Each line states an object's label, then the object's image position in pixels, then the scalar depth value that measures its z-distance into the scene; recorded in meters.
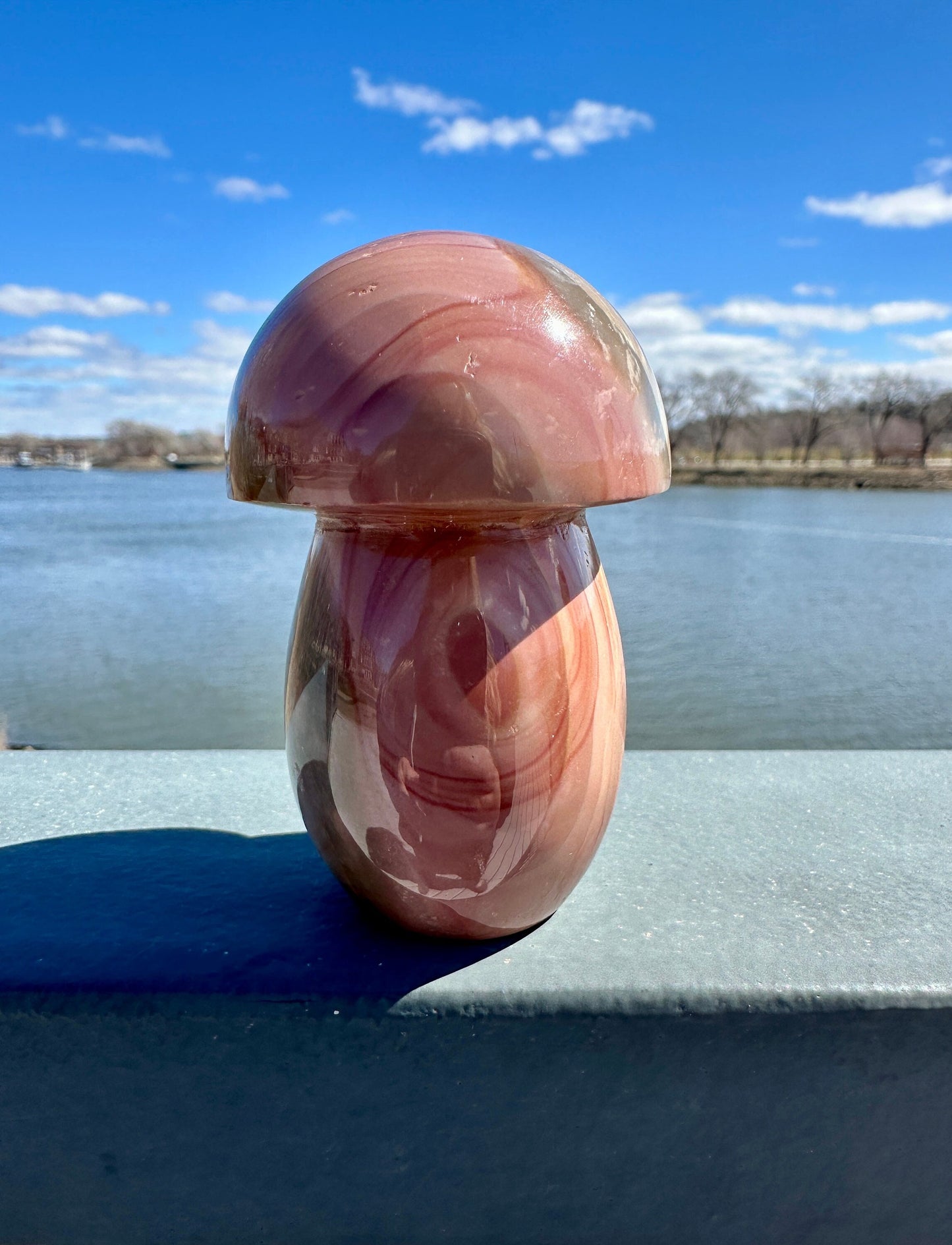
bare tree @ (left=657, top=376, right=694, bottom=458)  45.41
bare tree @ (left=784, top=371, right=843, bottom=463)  46.31
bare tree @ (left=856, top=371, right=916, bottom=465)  43.53
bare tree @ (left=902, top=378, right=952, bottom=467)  41.22
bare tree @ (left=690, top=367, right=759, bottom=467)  48.34
